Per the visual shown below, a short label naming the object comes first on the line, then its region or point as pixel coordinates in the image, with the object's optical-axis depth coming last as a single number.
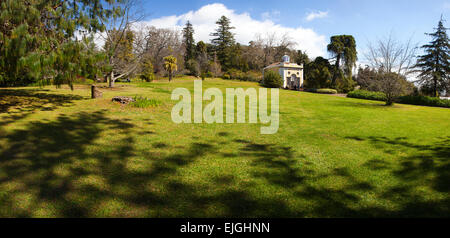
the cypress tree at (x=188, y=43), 59.56
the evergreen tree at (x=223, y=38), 61.50
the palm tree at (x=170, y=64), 37.62
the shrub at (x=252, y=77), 44.38
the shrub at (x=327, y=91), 33.32
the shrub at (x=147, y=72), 32.40
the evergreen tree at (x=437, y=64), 27.61
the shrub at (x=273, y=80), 32.31
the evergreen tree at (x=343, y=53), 41.00
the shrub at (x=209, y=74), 47.58
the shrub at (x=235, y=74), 46.16
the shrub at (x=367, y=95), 23.00
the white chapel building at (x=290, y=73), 40.00
